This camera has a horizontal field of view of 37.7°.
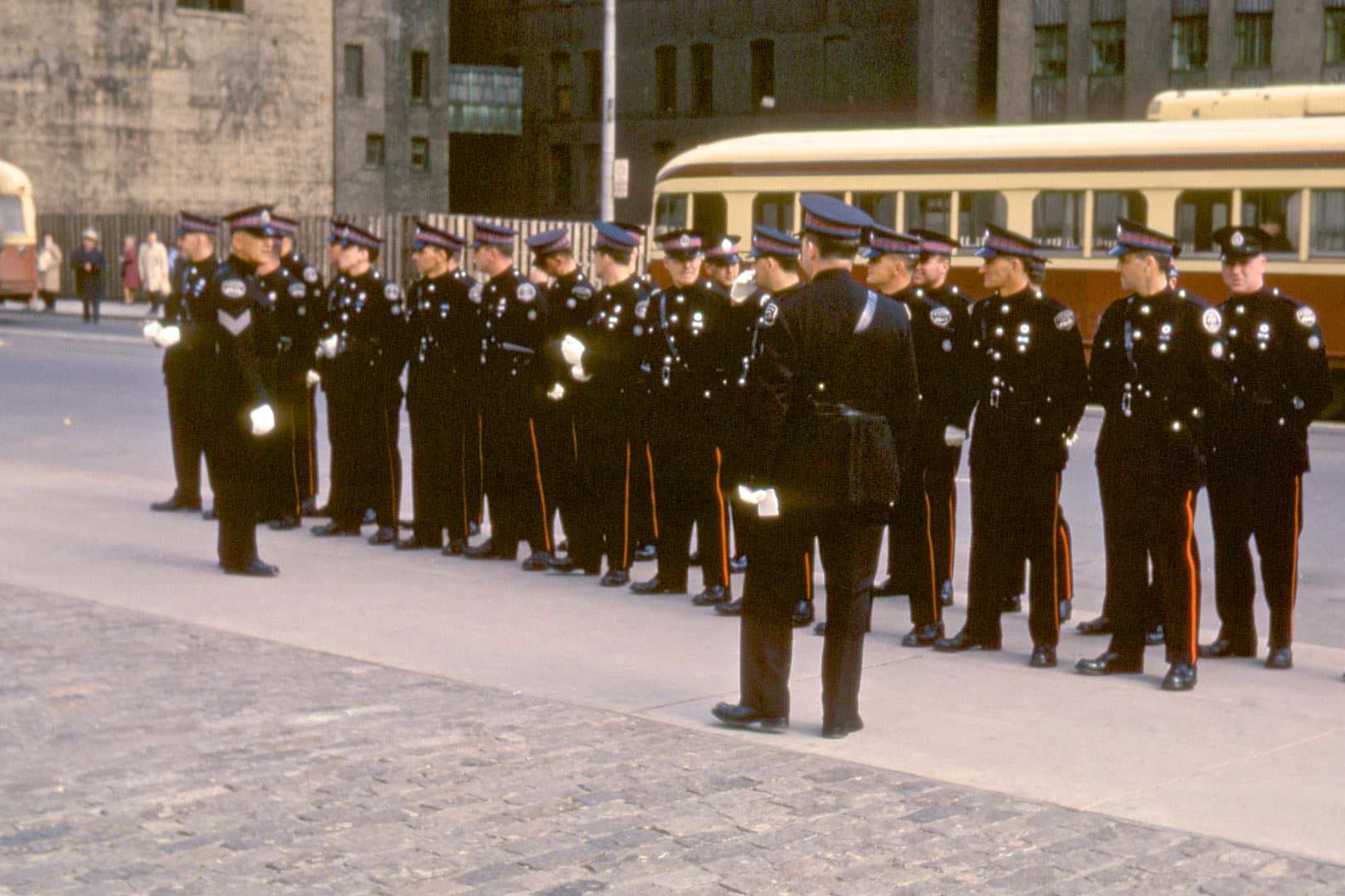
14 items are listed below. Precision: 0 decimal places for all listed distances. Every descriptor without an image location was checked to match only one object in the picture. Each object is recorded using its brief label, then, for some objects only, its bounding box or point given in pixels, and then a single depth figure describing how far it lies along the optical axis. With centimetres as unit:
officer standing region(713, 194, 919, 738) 691
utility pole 3466
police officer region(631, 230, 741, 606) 988
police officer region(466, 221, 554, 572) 1110
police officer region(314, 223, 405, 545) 1205
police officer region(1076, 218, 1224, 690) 797
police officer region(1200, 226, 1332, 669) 830
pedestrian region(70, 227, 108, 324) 4122
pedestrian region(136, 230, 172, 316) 4409
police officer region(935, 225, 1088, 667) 856
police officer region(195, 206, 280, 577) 1046
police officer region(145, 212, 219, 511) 1097
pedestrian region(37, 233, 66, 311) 4512
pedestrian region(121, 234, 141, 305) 4719
